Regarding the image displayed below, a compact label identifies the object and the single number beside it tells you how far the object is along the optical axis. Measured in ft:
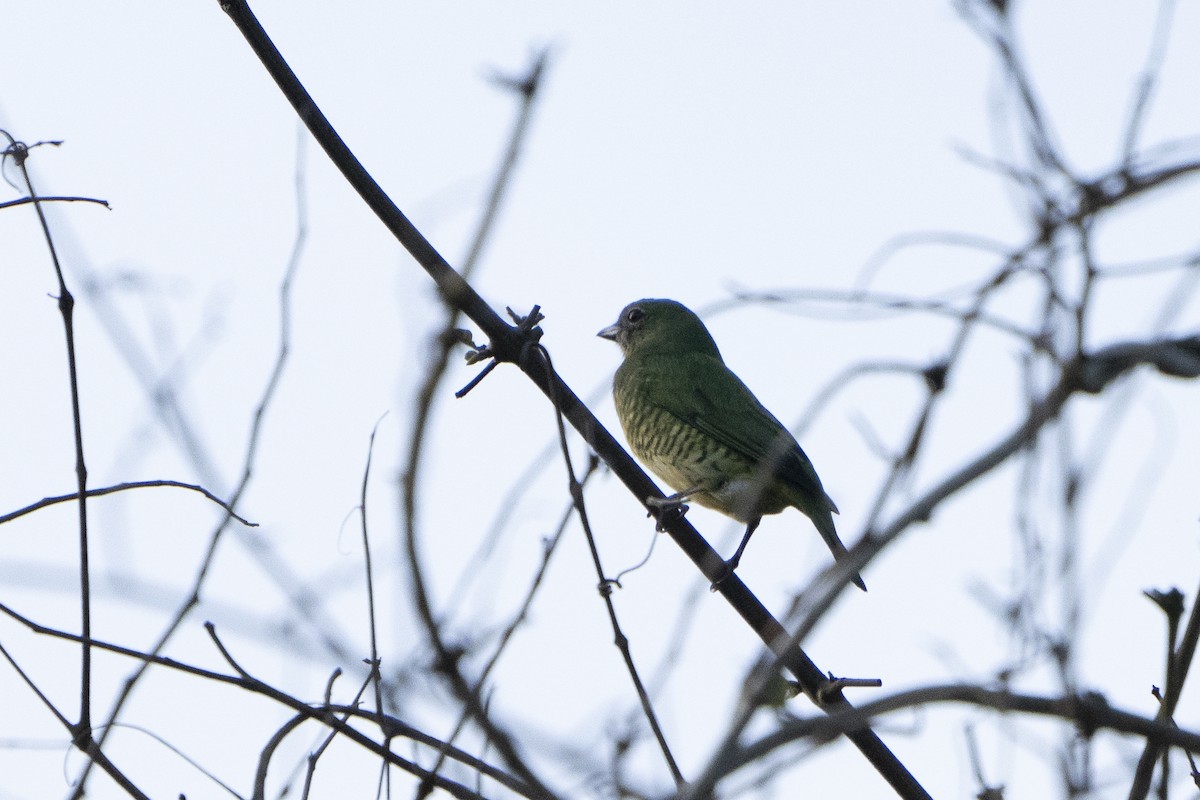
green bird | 40.91
